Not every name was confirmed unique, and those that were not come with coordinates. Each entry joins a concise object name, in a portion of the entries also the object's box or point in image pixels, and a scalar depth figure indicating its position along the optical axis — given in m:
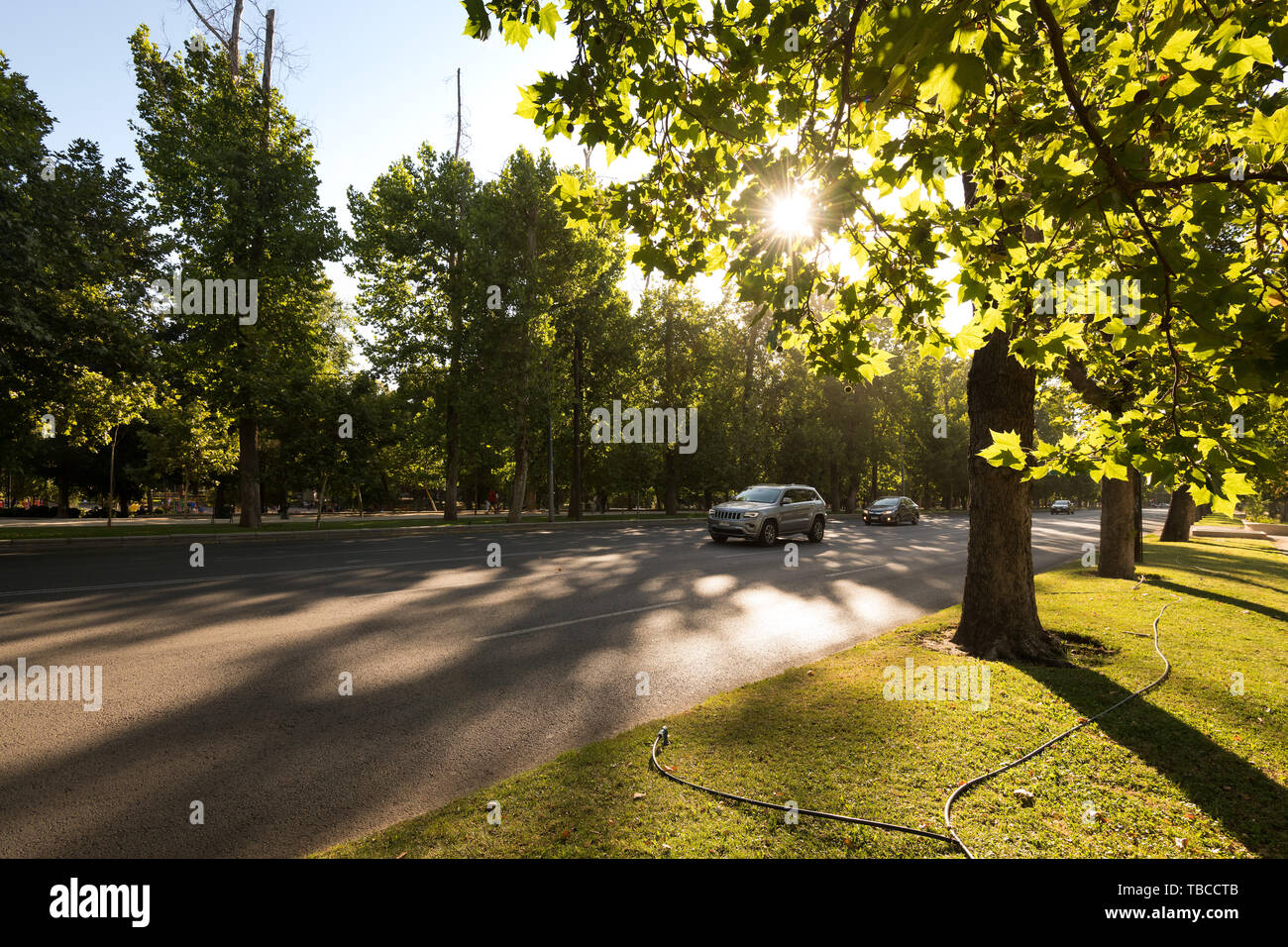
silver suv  18.28
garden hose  2.97
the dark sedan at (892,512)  31.95
